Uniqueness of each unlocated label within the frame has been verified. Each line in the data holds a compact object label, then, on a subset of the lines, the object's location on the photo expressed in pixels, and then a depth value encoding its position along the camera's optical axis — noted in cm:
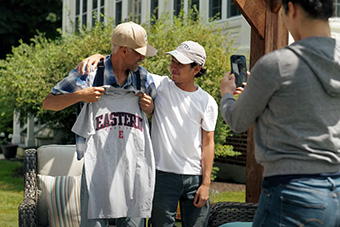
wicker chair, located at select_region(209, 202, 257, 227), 406
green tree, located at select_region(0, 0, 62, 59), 2338
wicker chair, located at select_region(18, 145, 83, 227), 455
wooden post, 417
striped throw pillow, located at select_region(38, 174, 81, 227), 447
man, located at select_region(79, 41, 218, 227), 357
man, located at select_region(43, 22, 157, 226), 336
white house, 1127
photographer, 224
